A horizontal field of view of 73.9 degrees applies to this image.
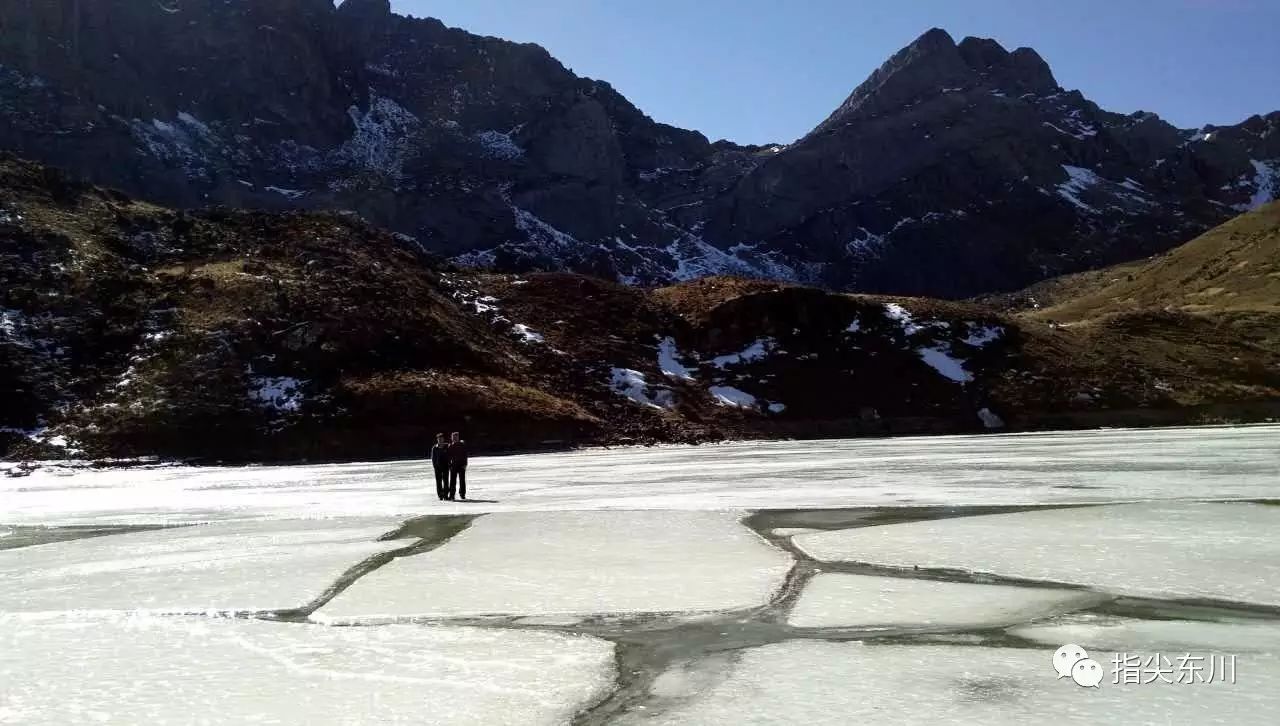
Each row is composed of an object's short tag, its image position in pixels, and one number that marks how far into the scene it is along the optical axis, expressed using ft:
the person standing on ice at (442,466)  60.85
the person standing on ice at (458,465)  60.80
